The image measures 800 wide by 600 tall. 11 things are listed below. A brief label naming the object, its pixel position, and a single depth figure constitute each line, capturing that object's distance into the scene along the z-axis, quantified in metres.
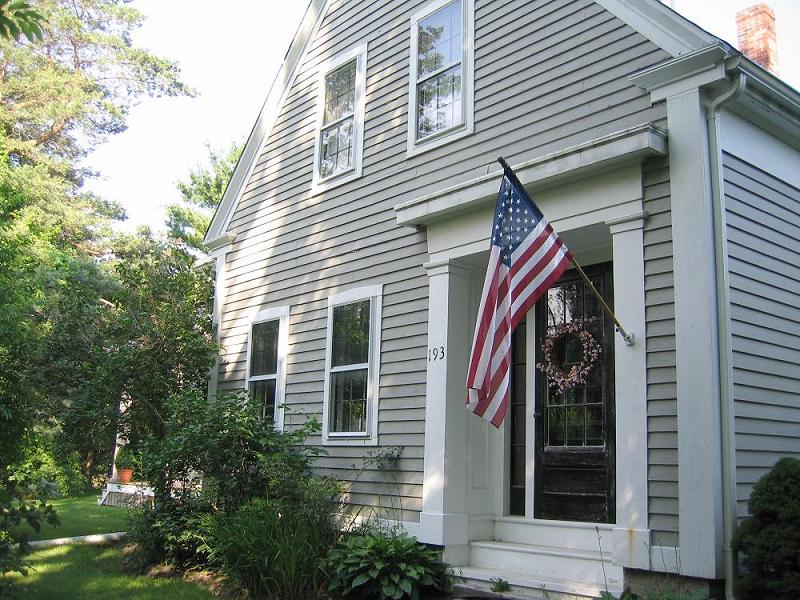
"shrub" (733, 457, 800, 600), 4.70
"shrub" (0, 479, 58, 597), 5.25
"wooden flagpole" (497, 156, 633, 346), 5.83
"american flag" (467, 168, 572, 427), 5.73
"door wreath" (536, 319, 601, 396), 6.84
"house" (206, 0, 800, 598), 5.60
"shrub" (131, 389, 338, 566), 8.59
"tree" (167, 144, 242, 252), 28.22
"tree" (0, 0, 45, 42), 4.31
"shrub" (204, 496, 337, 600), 7.13
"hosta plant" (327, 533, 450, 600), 6.66
